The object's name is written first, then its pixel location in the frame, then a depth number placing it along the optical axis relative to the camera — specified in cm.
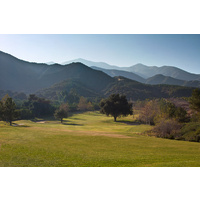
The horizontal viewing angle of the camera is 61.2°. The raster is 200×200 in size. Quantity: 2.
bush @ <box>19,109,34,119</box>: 6566
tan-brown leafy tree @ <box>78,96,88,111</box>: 9375
